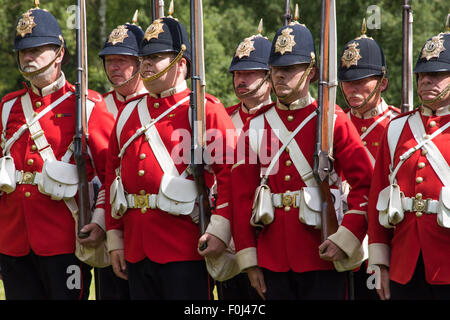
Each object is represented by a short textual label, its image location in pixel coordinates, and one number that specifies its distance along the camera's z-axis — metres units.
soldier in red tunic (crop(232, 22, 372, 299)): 11.73
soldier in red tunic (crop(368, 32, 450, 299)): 11.12
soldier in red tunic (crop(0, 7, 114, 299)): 13.56
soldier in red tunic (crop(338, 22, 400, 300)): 15.18
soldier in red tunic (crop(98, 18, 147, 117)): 16.30
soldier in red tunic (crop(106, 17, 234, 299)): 12.41
